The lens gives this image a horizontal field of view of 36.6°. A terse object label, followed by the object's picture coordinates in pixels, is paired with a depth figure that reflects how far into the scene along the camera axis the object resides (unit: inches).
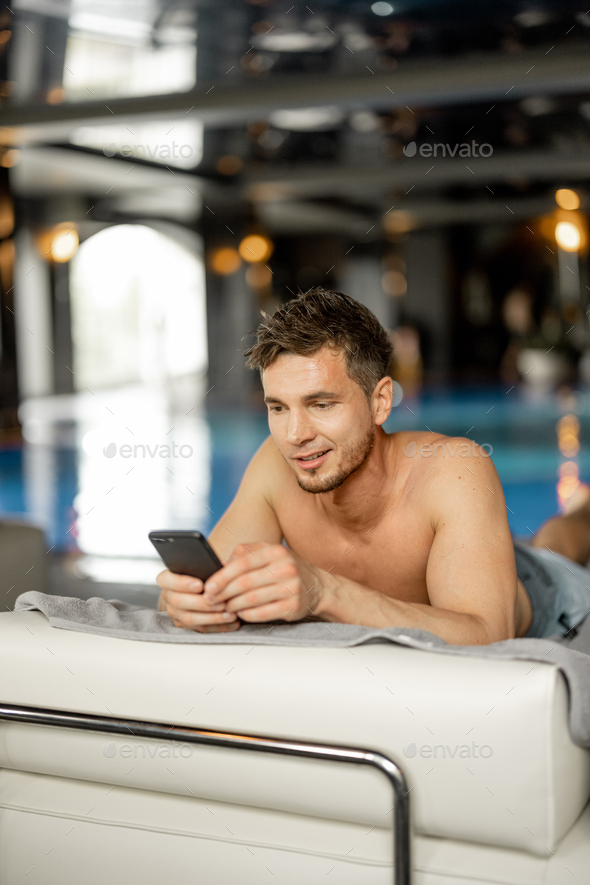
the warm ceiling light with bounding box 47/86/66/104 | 296.5
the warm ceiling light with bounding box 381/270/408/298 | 816.3
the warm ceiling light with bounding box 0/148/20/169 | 418.5
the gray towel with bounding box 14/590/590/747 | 45.2
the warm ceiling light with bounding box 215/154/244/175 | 498.6
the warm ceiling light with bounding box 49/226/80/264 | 558.3
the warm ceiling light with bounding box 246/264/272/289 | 674.2
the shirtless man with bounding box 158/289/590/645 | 55.7
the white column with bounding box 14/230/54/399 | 549.3
